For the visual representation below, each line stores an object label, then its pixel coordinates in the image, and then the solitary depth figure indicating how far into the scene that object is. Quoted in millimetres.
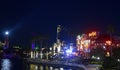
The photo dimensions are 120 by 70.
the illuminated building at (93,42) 74059
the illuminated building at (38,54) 110360
